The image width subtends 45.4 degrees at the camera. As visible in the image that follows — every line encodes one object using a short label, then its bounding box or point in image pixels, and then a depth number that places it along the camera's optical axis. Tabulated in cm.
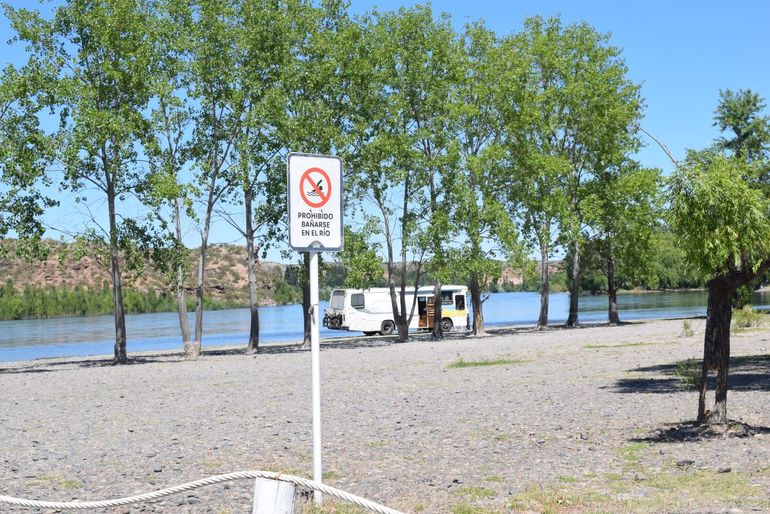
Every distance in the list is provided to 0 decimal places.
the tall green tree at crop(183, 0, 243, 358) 3438
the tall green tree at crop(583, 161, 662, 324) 4678
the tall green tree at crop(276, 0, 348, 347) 3544
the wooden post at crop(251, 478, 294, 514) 557
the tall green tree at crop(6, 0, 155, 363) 2984
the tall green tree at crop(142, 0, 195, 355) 3173
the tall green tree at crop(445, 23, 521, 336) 4091
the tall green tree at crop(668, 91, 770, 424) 1000
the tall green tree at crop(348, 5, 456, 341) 3834
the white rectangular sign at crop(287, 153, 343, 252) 790
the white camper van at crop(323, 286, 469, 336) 5722
